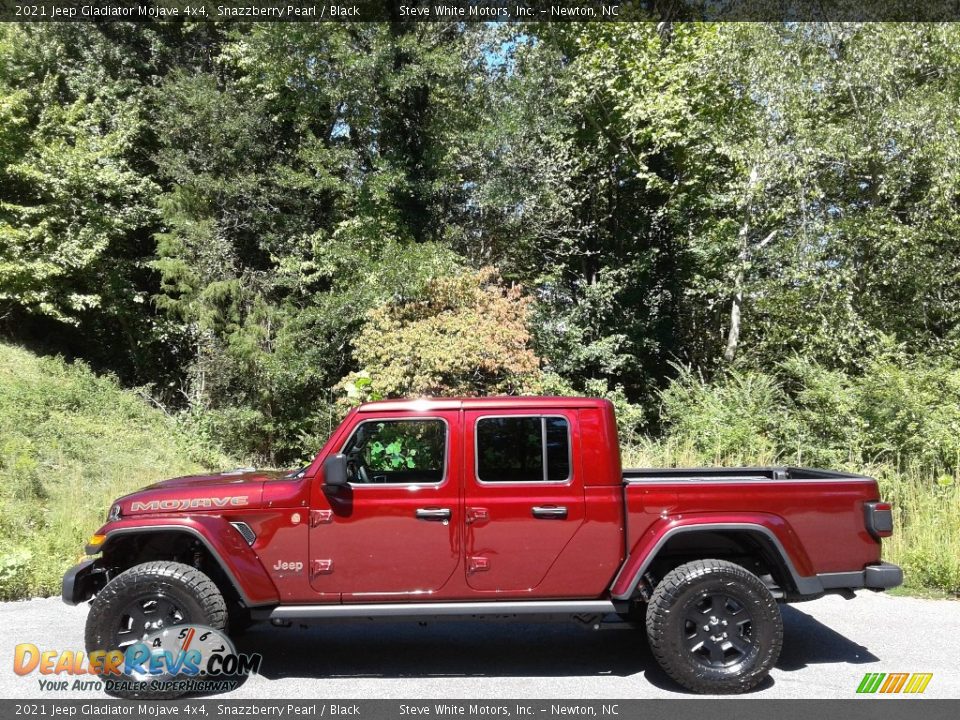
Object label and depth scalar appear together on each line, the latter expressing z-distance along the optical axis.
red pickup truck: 4.68
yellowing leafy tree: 12.35
